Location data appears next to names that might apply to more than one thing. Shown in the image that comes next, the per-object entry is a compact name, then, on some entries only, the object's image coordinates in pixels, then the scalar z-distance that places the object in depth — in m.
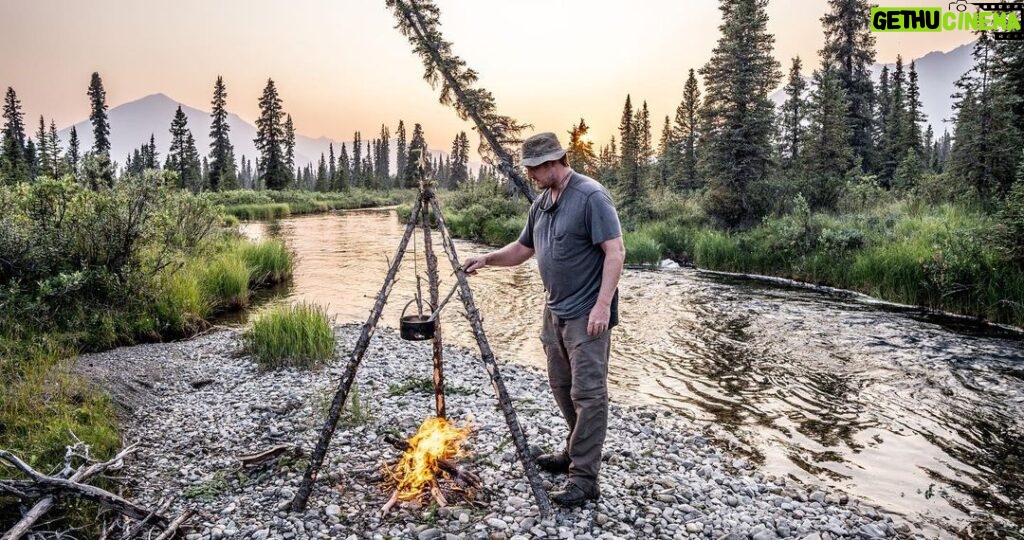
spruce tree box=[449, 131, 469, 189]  102.12
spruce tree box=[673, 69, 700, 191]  47.41
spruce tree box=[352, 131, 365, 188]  101.80
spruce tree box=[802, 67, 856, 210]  24.84
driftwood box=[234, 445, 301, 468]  5.31
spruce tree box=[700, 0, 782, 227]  25.31
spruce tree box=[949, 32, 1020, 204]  19.03
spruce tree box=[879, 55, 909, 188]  37.94
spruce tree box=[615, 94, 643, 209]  30.14
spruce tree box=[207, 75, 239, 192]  68.00
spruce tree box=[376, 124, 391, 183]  131.39
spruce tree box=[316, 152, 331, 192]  87.56
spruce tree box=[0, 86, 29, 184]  40.28
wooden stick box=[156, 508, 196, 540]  4.06
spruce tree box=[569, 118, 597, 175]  45.06
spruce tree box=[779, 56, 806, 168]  31.25
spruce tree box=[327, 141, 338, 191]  86.02
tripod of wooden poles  4.58
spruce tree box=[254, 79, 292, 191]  70.94
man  4.34
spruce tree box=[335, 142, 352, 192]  83.86
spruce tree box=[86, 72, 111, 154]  65.81
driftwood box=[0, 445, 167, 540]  3.84
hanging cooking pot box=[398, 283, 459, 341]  4.68
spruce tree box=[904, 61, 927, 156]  37.31
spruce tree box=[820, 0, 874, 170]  38.34
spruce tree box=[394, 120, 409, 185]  125.54
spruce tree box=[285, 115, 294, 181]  80.44
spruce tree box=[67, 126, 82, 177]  72.69
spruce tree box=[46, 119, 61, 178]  53.92
